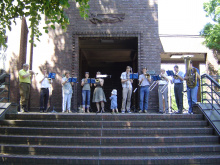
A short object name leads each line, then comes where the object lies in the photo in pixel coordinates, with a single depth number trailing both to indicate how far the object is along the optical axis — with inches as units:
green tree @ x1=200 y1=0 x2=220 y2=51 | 637.9
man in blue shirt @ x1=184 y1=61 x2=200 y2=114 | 345.1
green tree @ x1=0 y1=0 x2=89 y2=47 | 253.8
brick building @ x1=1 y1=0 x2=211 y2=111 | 479.2
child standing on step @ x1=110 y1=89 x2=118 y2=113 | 414.9
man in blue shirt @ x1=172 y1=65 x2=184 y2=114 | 360.8
